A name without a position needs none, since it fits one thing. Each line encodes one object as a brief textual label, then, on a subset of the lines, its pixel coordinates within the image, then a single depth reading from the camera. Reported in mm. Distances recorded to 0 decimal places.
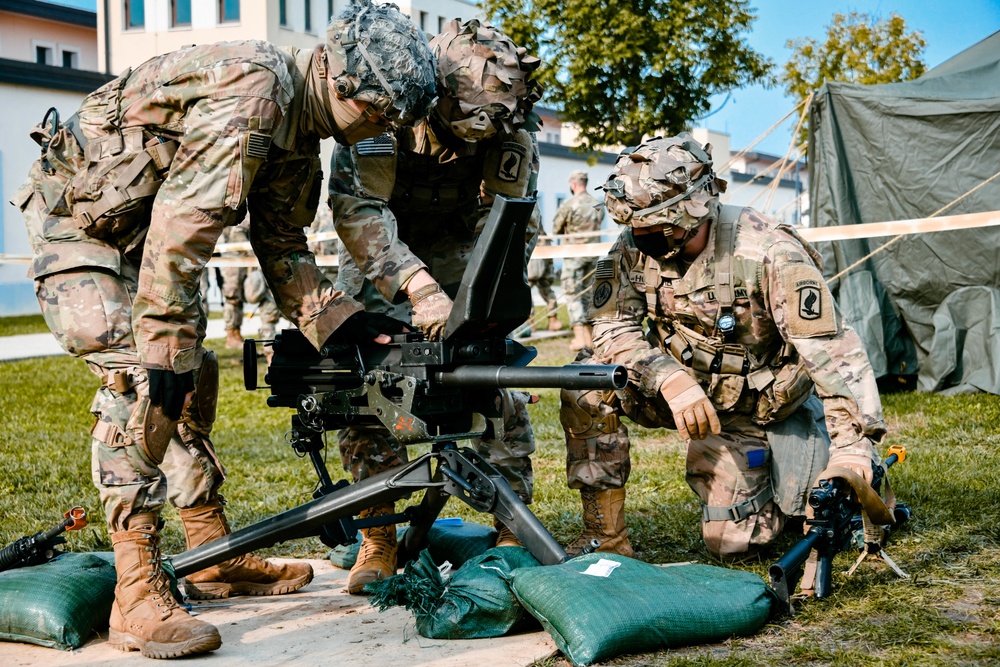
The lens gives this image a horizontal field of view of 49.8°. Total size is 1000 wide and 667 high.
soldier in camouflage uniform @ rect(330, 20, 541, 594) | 4336
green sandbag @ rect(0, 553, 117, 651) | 3779
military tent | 9734
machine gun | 3688
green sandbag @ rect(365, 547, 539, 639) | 3811
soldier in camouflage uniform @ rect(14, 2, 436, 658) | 3604
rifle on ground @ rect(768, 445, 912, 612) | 3852
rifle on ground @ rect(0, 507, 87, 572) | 4109
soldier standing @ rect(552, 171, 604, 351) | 16516
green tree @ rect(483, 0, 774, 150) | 16891
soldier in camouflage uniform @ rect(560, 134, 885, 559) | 4465
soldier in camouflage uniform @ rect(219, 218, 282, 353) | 14820
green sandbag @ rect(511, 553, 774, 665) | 3461
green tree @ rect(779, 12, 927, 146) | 21453
